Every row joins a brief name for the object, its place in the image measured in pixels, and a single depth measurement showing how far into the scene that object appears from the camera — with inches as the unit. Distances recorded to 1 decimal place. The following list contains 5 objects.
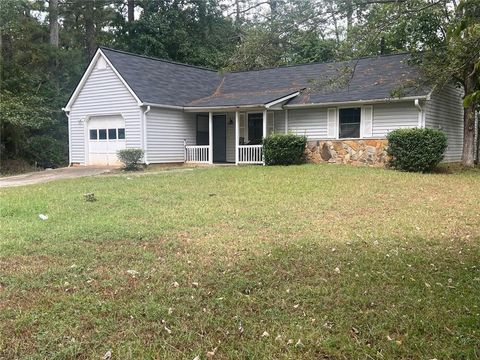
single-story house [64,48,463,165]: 685.3
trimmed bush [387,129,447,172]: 590.2
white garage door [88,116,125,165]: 783.7
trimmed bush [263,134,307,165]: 681.6
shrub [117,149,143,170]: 711.1
